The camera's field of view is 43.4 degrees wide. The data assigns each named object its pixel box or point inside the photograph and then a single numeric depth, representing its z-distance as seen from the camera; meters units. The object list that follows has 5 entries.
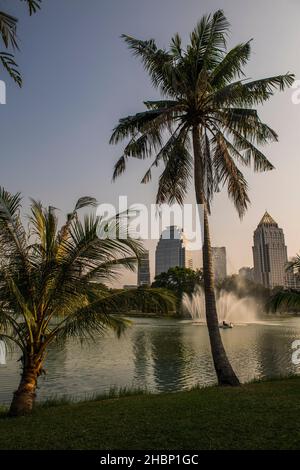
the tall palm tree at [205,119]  13.05
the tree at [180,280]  86.45
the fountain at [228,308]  62.00
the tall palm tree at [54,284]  9.72
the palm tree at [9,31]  4.82
